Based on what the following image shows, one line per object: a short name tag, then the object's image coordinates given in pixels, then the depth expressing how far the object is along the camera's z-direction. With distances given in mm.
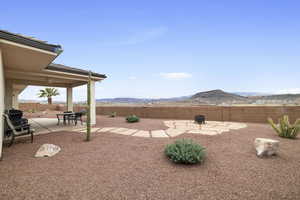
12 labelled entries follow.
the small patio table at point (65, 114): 7262
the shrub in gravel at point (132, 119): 8103
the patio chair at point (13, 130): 3929
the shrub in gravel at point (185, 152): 2820
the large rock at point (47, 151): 3177
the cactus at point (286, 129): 4531
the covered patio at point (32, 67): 3323
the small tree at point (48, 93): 21344
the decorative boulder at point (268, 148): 3131
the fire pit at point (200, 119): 7195
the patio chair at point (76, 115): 7148
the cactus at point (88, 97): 4497
